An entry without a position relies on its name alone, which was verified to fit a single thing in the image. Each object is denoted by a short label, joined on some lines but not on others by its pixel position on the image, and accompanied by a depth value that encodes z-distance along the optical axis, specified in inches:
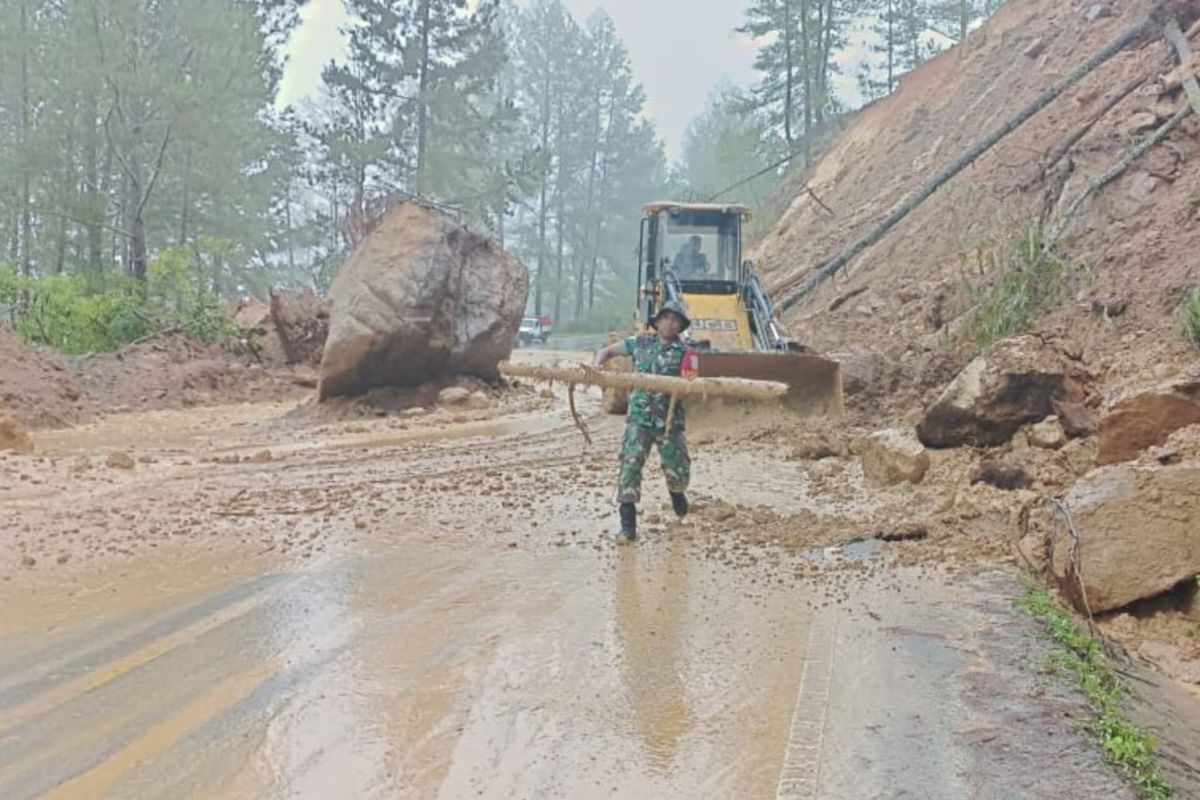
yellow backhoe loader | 575.5
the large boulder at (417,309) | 635.5
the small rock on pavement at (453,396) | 662.5
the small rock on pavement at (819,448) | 424.5
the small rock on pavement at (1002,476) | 319.3
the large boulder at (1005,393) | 361.1
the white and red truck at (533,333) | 1806.1
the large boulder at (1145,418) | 276.4
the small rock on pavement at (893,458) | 356.8
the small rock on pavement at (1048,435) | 342.3
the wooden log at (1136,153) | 506.9
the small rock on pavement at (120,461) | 399.9
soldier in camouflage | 312.2
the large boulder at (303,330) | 825.5
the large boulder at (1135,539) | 226.4
